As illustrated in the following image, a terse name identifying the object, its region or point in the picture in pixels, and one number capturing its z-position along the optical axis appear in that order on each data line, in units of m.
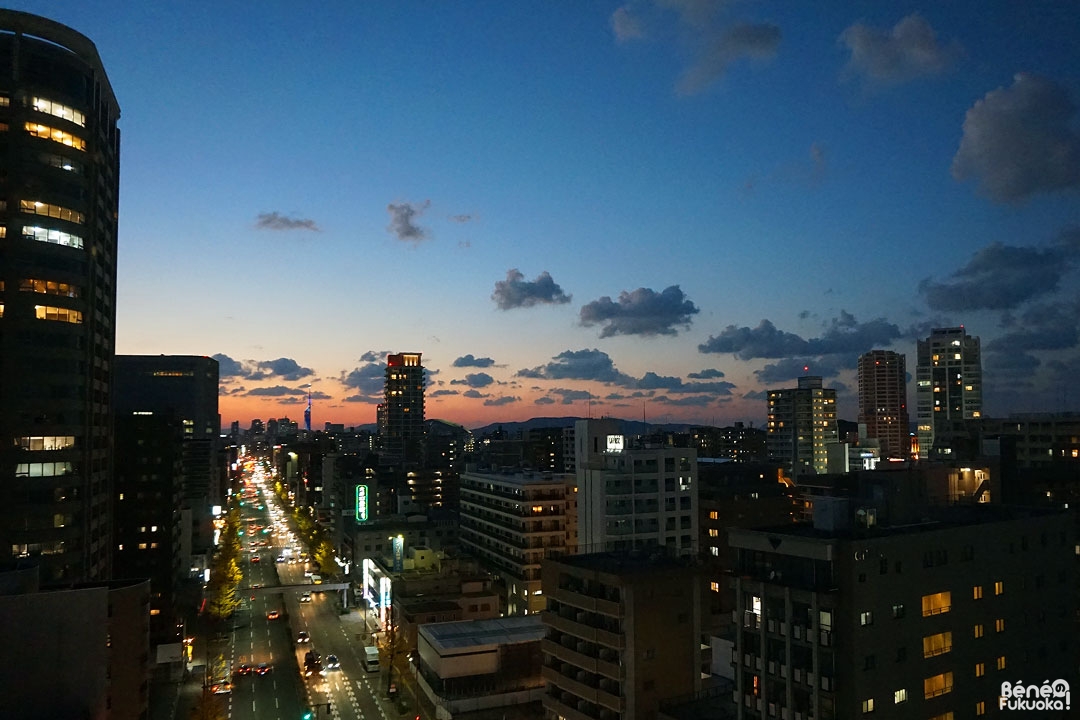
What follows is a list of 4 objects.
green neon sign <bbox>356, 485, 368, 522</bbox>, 110.31
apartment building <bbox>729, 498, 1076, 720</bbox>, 31.70
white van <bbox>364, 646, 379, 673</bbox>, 70.25
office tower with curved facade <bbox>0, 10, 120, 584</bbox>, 52.12
